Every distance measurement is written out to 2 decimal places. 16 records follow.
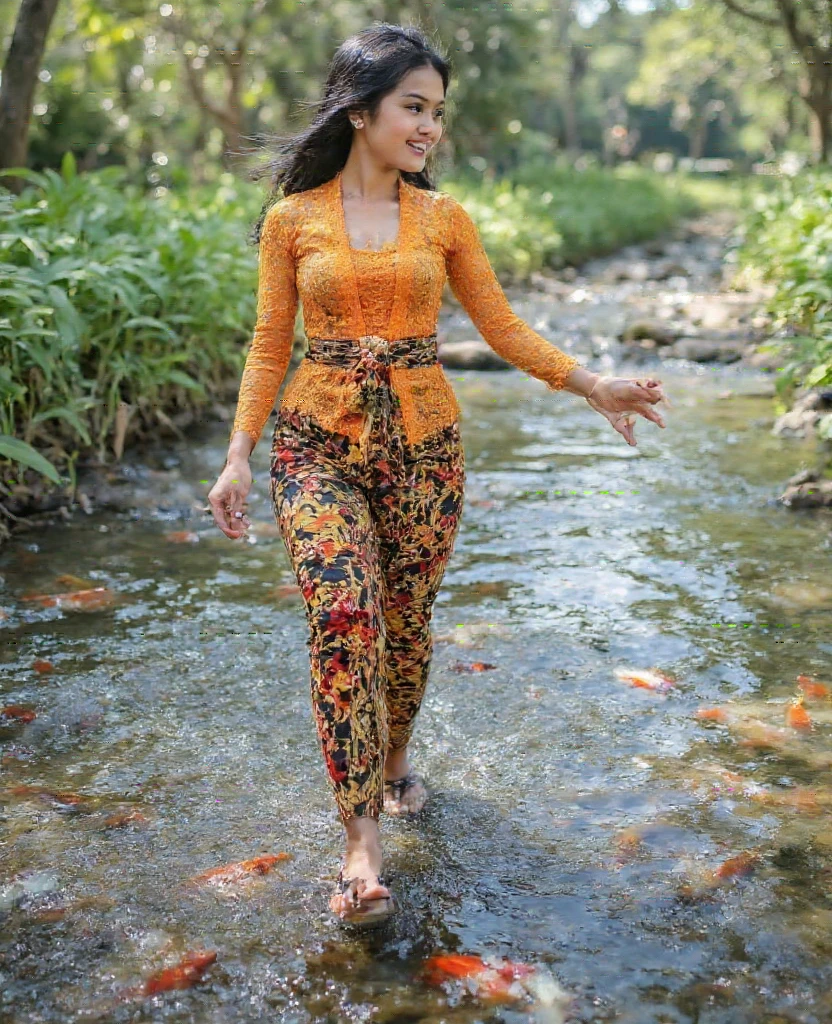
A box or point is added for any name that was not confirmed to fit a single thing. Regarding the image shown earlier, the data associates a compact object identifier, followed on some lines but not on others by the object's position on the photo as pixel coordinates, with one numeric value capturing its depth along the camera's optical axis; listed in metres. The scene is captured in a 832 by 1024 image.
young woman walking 2.86
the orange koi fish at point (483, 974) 2.41
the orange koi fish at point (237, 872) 2.82
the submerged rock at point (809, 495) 6.03
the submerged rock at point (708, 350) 10.73
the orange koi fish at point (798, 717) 3.70
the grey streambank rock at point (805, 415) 7.39
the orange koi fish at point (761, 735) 3.60
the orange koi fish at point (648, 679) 4.06
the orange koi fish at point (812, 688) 3.94
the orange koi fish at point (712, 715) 3.79
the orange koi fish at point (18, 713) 3.78
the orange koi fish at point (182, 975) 2.39
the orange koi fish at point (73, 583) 5.04
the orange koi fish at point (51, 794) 3.25
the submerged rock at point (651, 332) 11.55
